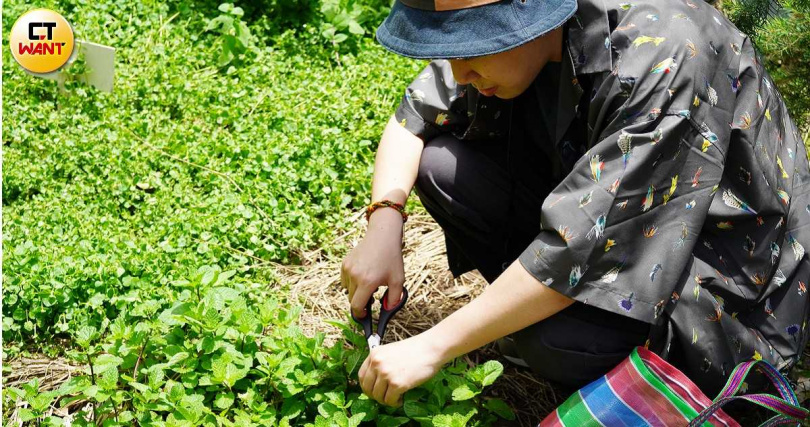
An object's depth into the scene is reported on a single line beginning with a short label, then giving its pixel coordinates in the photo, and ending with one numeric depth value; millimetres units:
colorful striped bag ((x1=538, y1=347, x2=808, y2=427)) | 1732
